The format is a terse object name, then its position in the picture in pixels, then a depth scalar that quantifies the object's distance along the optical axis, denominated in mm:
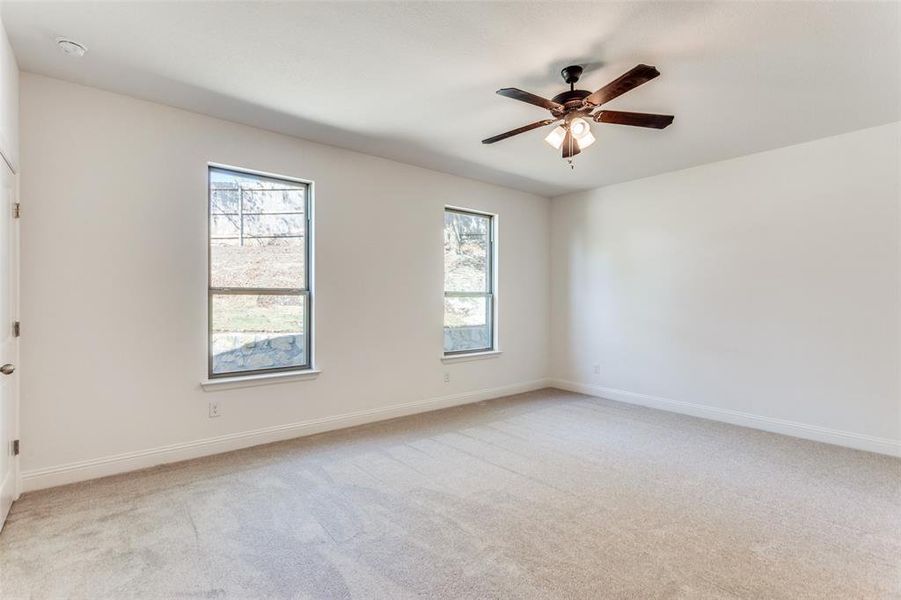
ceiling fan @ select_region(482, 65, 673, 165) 2367
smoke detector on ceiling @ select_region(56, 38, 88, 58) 2404
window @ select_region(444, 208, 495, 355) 5168
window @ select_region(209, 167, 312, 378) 3545
